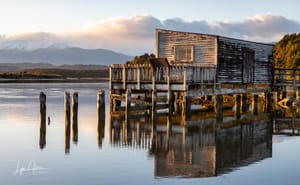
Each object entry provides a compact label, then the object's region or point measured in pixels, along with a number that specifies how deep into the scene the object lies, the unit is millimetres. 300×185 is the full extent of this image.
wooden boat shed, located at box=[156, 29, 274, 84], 37062
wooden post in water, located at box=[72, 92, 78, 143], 29242
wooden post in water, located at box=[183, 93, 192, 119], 33381
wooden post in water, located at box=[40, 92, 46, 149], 30094
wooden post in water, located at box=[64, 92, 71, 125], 30078
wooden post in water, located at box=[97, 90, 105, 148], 31875
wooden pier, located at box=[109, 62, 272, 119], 33031
